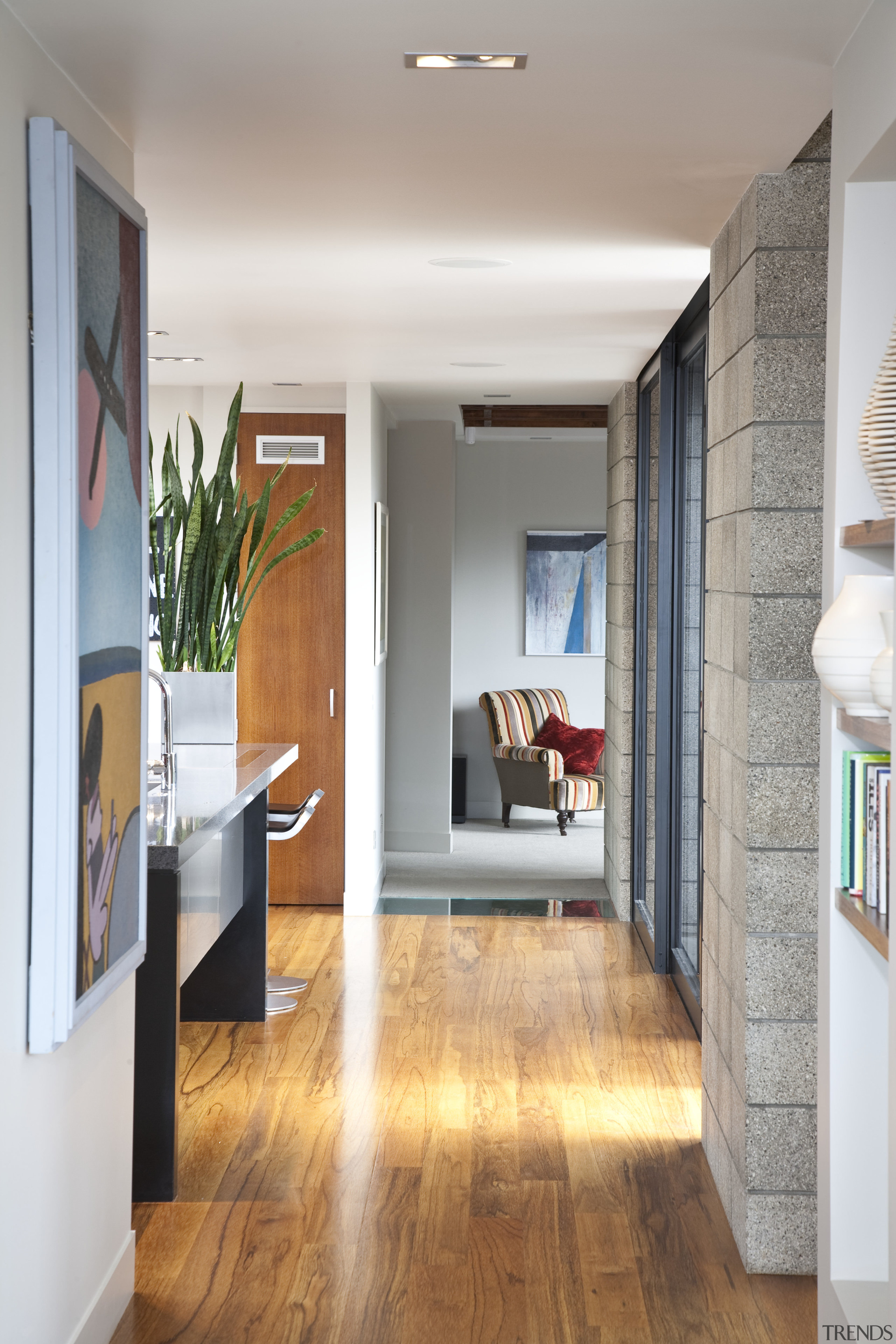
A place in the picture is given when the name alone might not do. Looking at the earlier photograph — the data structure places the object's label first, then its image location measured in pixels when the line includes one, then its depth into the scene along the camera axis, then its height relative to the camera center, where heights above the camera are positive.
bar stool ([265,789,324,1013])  4.63 -0.77
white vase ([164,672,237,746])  4.31 -0.28
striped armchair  8.38 -0.94
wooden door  6.27 -0.12
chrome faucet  3.63 -0.37
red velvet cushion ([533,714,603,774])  8.59 -0.82
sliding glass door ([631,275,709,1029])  4.46 -0.11
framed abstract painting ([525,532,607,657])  9.28 +0.33
